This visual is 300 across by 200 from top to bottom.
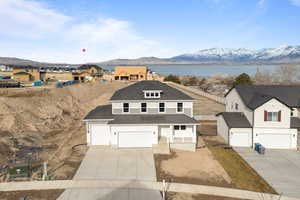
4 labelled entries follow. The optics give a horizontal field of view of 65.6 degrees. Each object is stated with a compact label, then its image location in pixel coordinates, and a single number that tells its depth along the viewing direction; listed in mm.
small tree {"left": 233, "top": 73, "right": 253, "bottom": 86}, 60125
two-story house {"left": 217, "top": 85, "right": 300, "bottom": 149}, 24906
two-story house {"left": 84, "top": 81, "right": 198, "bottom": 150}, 23986
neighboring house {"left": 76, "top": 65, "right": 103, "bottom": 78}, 94062
